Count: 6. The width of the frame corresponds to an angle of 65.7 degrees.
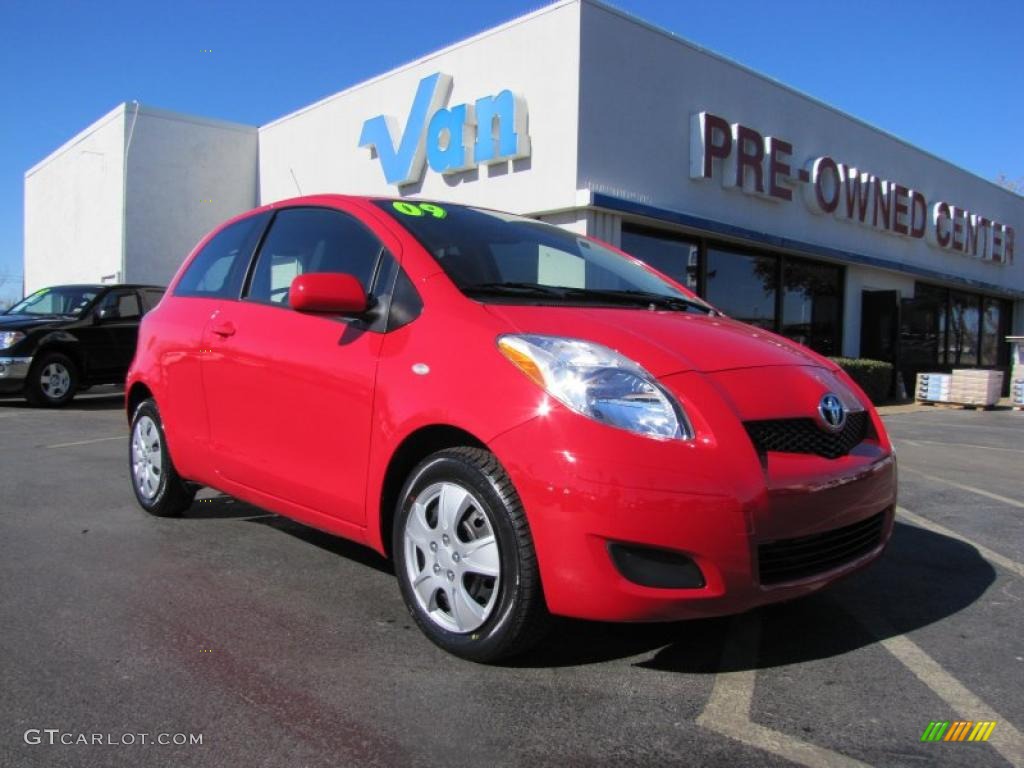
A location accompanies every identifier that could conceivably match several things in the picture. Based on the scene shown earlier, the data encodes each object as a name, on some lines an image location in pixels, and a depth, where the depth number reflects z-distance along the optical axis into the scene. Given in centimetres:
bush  1444
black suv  1057
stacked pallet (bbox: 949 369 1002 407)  1527
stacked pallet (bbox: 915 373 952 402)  1582
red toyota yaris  242
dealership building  1123
